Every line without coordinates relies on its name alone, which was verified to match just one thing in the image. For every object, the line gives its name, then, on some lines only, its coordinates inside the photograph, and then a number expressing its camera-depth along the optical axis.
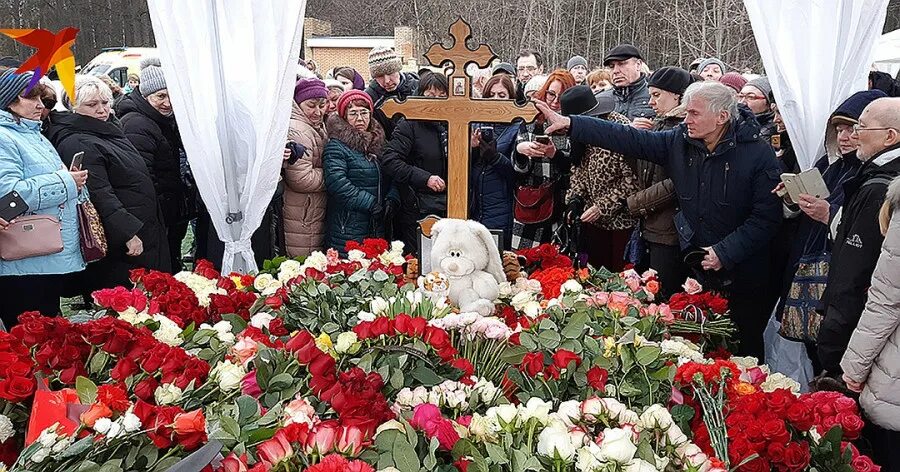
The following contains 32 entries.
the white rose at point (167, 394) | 1.81
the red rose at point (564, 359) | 2.06
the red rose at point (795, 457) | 1.73
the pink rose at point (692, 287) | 3.13
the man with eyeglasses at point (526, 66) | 8.72
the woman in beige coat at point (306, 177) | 4.47
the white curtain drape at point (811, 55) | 3.55
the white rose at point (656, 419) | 1.74
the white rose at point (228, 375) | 1.89
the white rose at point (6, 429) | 1.74
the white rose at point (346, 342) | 2.11
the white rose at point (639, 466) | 1.50
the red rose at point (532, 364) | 2.05
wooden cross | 3.12
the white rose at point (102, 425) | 1.52
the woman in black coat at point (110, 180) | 3.88
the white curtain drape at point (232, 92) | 3.53
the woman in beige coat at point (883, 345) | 2.40
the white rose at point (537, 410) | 1.70
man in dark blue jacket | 3.65
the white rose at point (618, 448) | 1.51
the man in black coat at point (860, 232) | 2.65
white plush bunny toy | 2.74
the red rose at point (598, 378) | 1.97
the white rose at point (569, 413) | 1.74
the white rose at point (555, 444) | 1.55
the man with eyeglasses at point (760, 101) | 4.60
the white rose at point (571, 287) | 2.95
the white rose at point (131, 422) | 1.53
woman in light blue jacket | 3.43
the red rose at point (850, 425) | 1.95
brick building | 22.06
